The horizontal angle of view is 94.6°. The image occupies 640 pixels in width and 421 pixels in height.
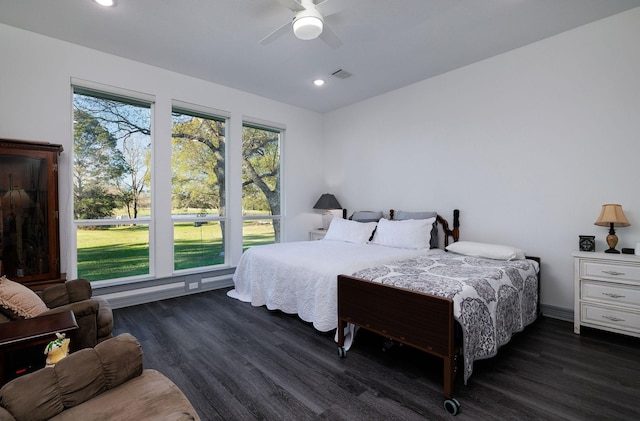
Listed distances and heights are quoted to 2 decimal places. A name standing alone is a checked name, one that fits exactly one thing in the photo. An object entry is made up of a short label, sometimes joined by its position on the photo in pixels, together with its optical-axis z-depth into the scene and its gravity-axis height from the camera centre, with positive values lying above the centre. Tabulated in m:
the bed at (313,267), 2.78 -0.65
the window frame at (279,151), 4.83 +0.99
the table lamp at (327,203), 5.31 +0.05
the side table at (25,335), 1.46 -0.65
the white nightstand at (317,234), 5.28 -0.50
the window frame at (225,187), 4.11 +0.29
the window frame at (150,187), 3.38 +0.24
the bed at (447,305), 1.87 -0.72
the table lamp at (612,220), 2.67 -0.13
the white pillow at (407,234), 3.78 -0.36
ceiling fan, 2.30 +1.49
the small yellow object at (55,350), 1.47 -0.73
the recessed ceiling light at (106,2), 2.56 +1.78
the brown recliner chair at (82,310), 1.96 -0.74
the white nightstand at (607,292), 2.53 -0.77
